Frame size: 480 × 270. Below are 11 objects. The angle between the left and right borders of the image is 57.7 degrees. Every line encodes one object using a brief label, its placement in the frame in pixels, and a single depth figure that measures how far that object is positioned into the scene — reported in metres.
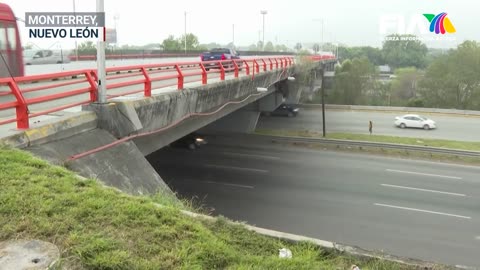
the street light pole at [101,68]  8.04
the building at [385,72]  85.44
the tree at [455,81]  64.31
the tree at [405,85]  77.81
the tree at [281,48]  135.25
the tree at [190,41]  107.11
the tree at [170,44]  102.62
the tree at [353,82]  71.44
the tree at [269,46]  137.75
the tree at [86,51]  39.08
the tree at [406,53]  118.88
